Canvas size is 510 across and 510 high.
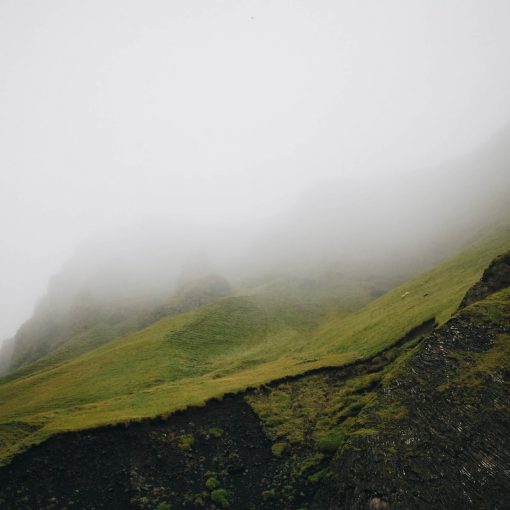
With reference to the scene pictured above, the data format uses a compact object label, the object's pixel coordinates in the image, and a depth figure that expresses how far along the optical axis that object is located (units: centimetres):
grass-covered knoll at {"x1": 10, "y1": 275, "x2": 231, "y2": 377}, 10194
